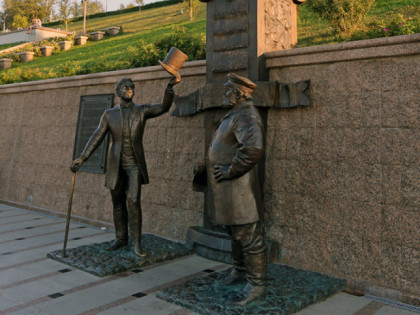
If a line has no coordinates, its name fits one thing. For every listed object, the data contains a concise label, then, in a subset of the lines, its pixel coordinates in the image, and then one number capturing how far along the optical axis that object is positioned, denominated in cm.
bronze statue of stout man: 362
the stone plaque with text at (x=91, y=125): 778
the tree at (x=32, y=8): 6050
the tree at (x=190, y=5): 3372
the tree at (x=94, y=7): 6956
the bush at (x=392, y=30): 747
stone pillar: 518
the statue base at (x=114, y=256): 490
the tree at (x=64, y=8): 5335
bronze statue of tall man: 535
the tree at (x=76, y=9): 5802
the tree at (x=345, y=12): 1230
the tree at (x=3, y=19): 6525
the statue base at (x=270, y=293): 365
